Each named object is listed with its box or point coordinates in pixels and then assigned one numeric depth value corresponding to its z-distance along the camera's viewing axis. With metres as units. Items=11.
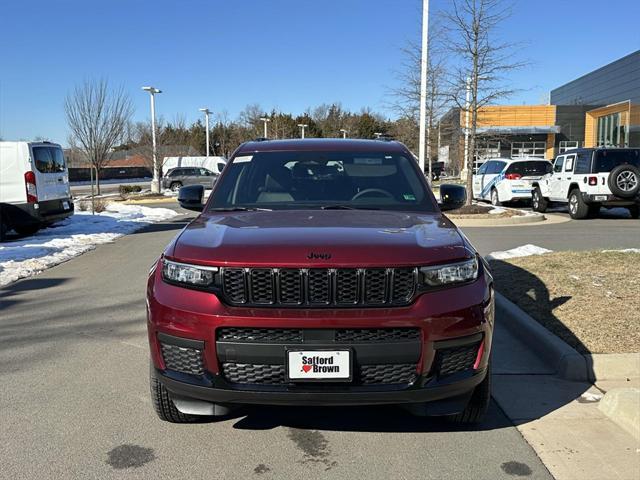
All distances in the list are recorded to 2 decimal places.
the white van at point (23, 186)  12.96
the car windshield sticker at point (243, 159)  4.89
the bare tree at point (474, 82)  17.44
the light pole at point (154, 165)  32.72
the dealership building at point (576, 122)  44.22
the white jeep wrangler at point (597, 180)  14.77
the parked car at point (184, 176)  36.56
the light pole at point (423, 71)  18.53
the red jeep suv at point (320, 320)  2.98
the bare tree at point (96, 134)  23.16
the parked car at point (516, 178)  19.91
